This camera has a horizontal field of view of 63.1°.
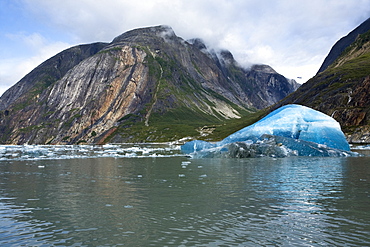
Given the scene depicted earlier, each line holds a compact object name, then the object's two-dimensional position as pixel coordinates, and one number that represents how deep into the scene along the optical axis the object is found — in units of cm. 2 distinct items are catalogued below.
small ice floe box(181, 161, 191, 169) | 3667
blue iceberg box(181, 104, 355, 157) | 4997
